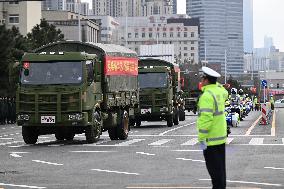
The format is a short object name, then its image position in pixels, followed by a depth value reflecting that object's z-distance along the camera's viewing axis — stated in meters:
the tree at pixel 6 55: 57.72
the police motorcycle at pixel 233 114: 34.62
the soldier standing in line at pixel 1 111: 53.09
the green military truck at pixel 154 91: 41.41
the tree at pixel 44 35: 74.94
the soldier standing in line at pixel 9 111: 54.16
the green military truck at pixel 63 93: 26.22
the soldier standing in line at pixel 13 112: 55.12
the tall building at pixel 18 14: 138.88
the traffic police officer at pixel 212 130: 10.77
